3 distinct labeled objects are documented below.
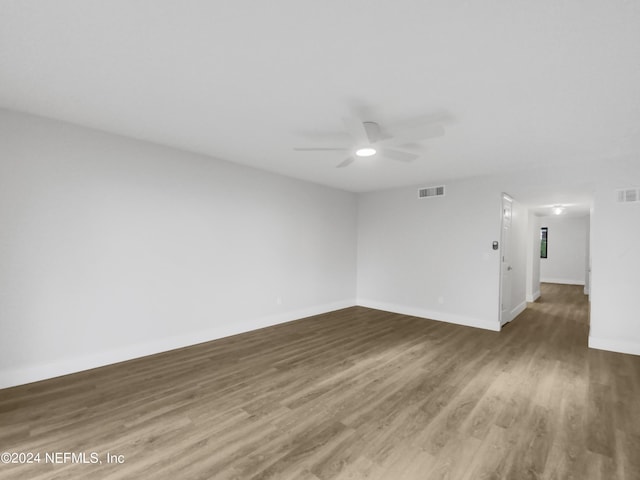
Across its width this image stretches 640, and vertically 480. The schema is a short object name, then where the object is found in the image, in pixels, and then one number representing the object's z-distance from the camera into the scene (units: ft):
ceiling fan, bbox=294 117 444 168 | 8.49
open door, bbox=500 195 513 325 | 16.37
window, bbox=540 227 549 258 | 35.55
